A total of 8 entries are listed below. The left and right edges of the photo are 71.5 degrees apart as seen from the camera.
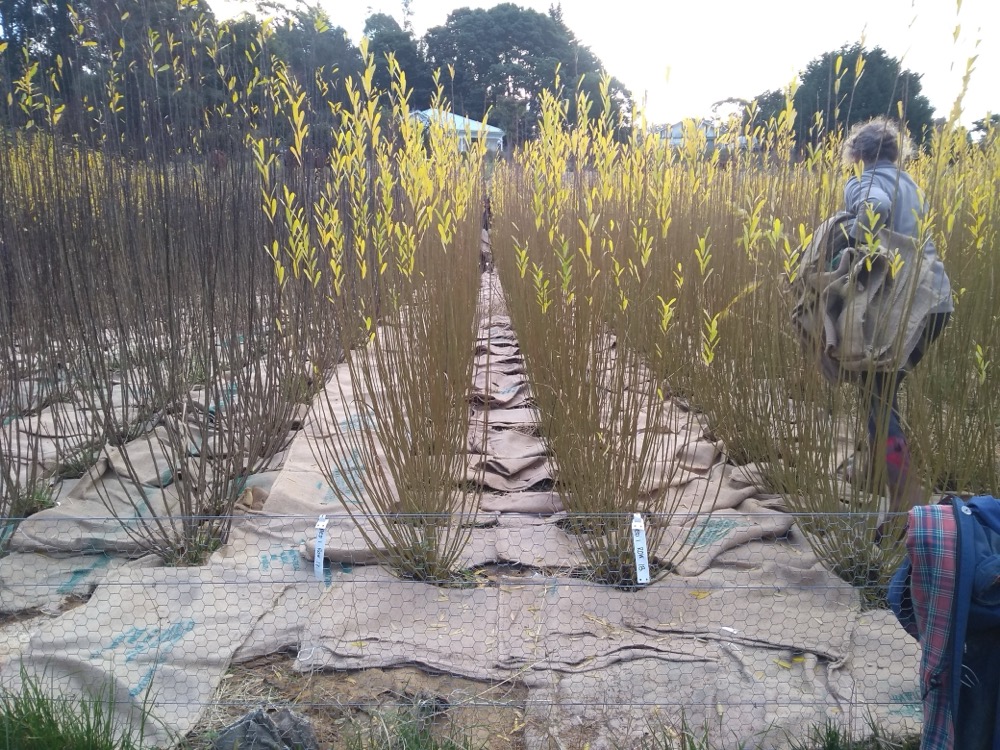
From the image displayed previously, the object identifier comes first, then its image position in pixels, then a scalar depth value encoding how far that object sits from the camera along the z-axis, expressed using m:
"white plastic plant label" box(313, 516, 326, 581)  1.87
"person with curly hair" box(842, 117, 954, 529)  1.97
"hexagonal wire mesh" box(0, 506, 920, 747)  1.60
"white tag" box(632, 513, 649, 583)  1.80
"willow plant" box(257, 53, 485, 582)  1.95
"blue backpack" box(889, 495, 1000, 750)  1.16
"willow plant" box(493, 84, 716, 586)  2.04
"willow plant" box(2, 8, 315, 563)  2.29
